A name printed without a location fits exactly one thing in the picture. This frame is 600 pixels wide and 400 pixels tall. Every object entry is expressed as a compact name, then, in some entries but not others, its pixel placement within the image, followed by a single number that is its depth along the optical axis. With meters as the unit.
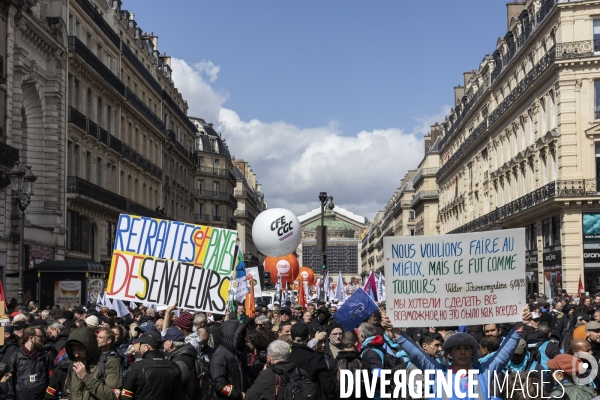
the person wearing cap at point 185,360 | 7.60
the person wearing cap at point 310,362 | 7.50
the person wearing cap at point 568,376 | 6.54
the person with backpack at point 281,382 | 7.03
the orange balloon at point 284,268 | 29.94
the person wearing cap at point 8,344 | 9.71
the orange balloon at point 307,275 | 32.47
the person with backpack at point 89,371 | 7.11
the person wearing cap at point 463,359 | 6.37
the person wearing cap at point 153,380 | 7.17
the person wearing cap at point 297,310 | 18.06
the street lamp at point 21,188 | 19.45
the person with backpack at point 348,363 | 7.59
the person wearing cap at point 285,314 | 14.17
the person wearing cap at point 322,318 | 13.79
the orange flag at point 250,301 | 18.31
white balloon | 24.81
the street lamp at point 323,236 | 24.99
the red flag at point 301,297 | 26.23
